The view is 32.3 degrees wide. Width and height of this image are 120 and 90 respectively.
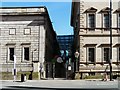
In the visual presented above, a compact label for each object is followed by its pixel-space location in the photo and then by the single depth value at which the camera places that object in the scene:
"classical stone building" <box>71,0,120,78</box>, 27.50
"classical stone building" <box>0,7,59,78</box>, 31.33
